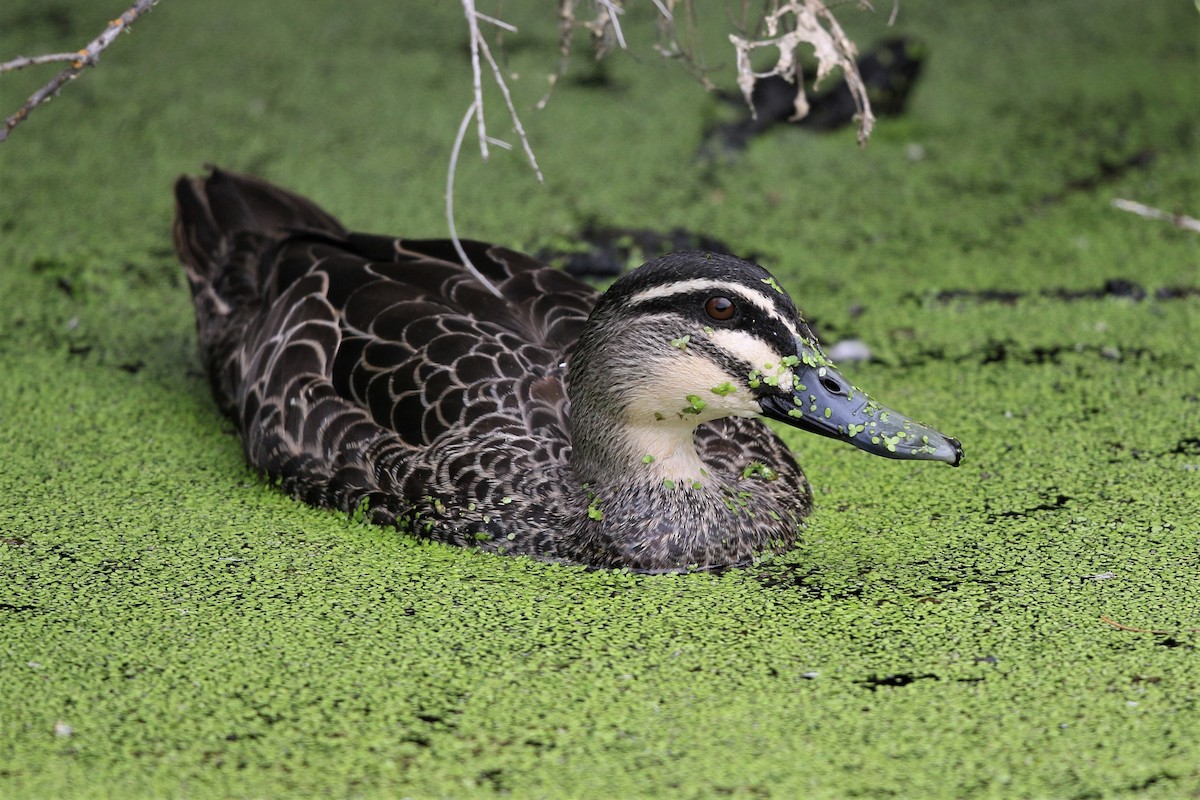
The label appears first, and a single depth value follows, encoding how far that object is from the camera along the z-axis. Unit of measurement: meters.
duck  8.09
